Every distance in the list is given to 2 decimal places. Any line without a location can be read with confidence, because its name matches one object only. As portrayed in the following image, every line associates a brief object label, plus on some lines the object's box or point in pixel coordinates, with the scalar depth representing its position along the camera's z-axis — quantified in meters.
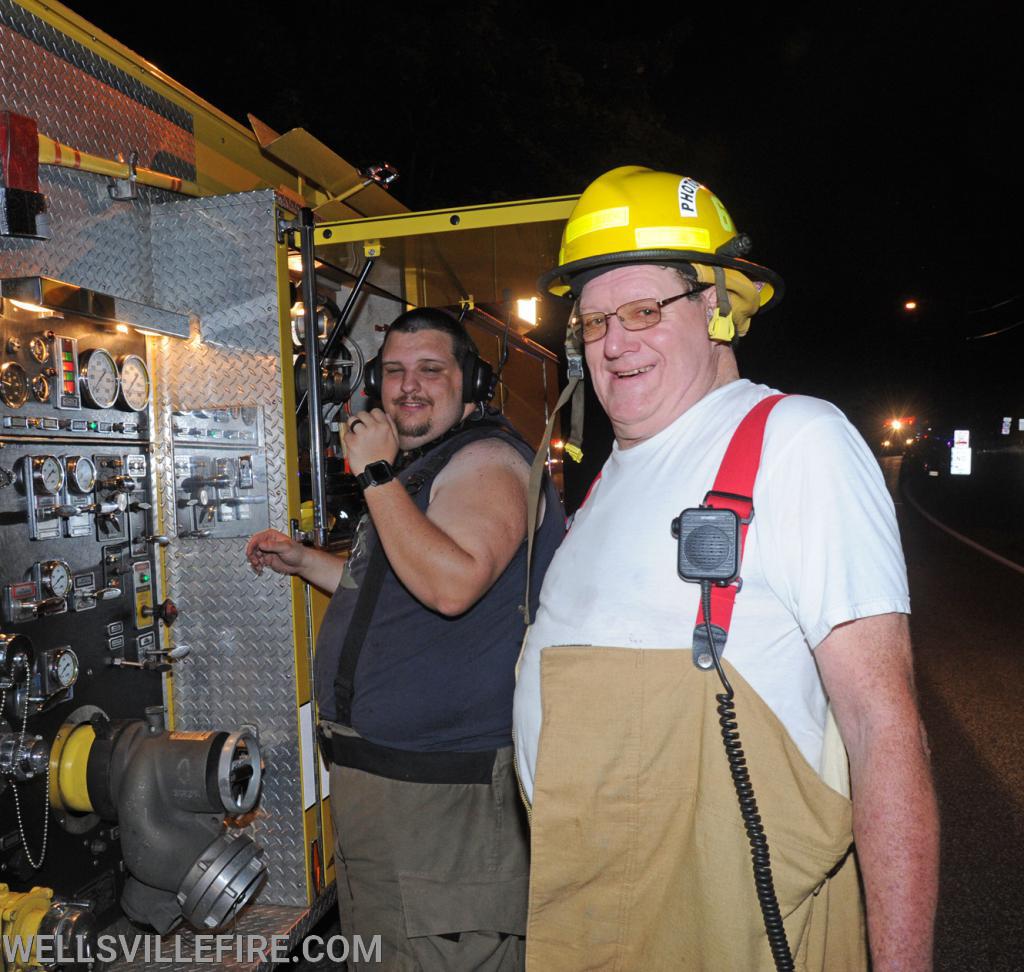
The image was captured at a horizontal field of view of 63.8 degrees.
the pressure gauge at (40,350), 2.71
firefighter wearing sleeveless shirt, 2.70
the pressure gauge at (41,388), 2.71
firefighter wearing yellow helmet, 1.45
